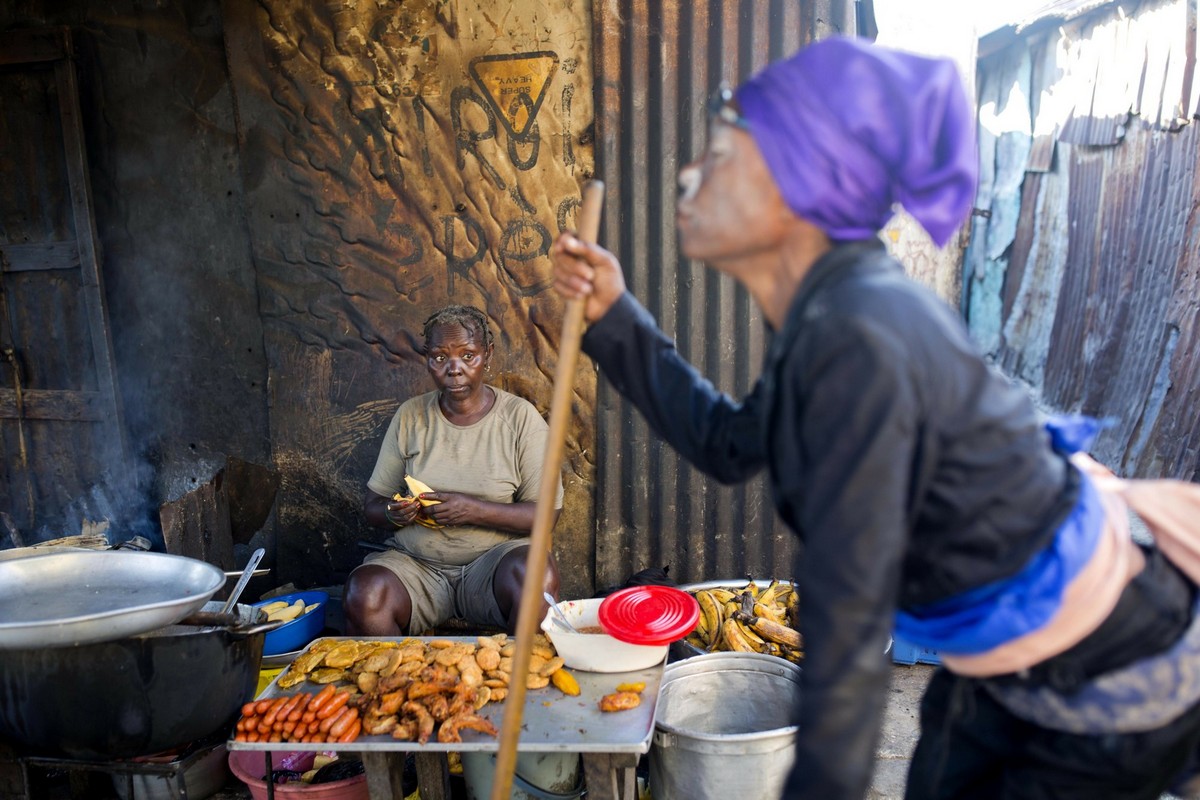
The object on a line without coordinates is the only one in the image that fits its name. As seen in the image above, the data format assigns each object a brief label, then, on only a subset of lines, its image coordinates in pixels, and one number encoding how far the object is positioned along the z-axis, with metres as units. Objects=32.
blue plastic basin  3.96
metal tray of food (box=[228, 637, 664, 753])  2.57
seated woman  3.76
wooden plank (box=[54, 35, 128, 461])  4.79
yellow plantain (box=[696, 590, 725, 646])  3.80
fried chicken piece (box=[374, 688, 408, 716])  2.77
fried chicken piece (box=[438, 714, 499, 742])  2.60
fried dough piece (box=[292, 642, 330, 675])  3.12
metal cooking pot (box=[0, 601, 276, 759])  2.63
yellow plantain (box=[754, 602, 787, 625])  3.89
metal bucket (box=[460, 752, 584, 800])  3.01
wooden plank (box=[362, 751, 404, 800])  2.79
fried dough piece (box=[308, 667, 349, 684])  3.07
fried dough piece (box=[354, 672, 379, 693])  2.95
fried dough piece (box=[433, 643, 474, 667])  3.05
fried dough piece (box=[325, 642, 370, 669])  3.15
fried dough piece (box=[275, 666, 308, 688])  3.03
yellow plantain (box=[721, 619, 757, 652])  3.67
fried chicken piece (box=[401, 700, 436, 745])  2.62
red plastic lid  3.00
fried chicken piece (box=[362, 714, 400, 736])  2.68
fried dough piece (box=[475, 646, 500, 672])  3.03
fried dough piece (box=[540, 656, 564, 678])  2.98
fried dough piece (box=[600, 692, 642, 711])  2.78
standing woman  1.22
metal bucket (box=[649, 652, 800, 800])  2.85
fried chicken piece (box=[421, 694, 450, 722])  2.71
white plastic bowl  3.03
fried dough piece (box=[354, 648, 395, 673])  3.07
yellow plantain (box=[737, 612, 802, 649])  3.71
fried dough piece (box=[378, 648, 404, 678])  3.02
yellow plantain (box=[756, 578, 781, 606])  4.05
